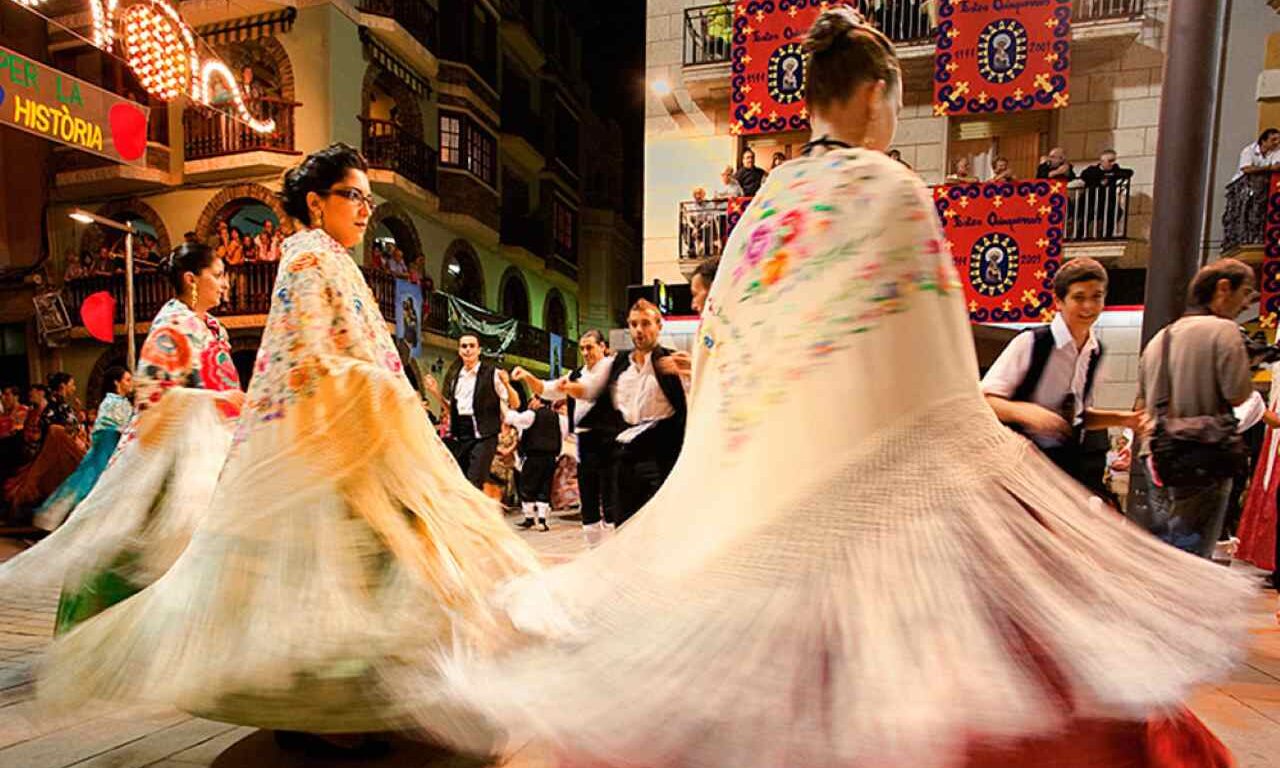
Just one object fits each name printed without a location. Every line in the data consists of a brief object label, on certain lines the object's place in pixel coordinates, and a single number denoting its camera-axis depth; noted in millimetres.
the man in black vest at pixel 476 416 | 6965
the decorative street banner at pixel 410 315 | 14695
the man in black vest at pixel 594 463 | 4523
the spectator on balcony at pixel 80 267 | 15867
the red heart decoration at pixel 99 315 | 11383
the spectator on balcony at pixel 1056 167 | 9430
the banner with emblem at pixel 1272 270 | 9125
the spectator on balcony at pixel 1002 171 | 9609
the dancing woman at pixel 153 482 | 2490
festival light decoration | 5207
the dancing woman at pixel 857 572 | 1025
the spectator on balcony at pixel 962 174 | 9773
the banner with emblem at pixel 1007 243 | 9328
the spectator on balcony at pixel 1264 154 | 9816
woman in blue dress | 5988
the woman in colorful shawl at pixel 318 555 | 1772
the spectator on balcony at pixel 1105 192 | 9734
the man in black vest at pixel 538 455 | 7652
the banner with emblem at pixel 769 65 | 10023
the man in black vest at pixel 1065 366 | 2768
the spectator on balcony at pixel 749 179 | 10438
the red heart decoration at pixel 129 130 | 4234
